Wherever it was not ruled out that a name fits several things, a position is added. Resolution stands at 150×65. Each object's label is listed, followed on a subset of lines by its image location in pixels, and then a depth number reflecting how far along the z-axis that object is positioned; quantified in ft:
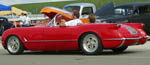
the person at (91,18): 43.47
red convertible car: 39.01
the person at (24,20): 84.92
